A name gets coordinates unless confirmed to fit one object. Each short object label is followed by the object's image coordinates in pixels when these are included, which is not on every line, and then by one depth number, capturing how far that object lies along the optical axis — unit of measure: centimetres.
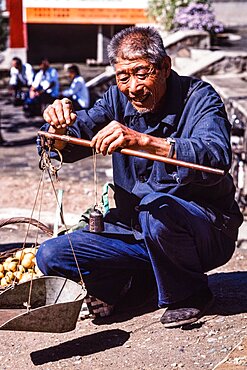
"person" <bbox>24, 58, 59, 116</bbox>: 1681
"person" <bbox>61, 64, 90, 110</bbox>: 1590
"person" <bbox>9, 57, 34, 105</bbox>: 1778
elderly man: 432
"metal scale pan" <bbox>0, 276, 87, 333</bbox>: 422
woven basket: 526
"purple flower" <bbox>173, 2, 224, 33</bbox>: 1536
